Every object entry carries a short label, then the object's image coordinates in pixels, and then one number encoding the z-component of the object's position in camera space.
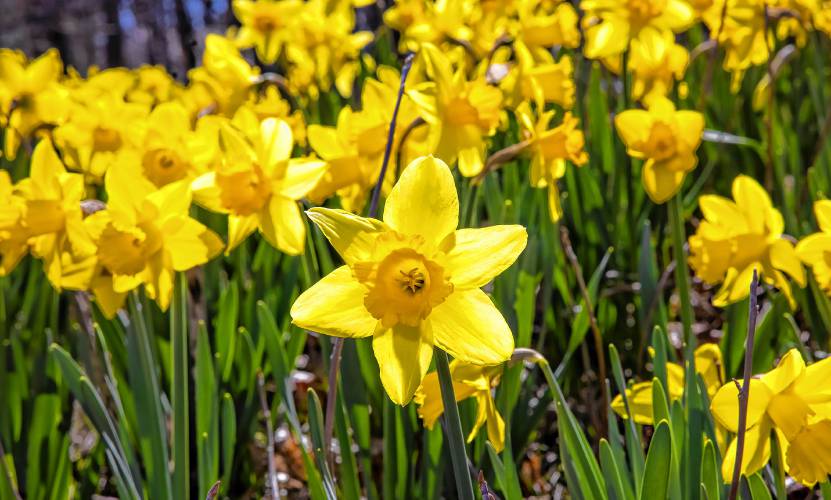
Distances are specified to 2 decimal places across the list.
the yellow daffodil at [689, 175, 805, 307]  1.22
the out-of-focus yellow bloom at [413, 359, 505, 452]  1.08
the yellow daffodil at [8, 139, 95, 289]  1.20
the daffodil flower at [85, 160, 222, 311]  1.17
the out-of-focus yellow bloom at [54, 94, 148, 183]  1.45
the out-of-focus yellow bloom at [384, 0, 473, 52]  1.66
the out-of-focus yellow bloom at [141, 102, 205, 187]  1.30
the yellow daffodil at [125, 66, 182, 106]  2.12
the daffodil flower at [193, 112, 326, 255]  1.21
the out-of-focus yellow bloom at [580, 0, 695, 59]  1.55
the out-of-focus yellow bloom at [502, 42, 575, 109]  1.35
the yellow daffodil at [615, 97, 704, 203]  1.28
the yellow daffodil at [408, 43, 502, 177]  1.26
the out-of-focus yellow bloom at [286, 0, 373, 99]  2.04
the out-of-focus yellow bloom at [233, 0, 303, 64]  2.03
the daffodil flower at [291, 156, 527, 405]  1.01
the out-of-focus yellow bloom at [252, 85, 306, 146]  1.46
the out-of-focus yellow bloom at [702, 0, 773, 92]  1.56
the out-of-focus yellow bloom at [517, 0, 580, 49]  1.54
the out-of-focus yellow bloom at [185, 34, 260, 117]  1.60
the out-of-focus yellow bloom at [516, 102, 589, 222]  1.27
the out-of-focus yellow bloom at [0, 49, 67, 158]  1.59
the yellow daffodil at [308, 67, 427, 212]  1.27
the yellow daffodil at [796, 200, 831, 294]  1.14
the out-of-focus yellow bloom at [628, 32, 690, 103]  1.55
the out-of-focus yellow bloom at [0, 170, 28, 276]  1.21
